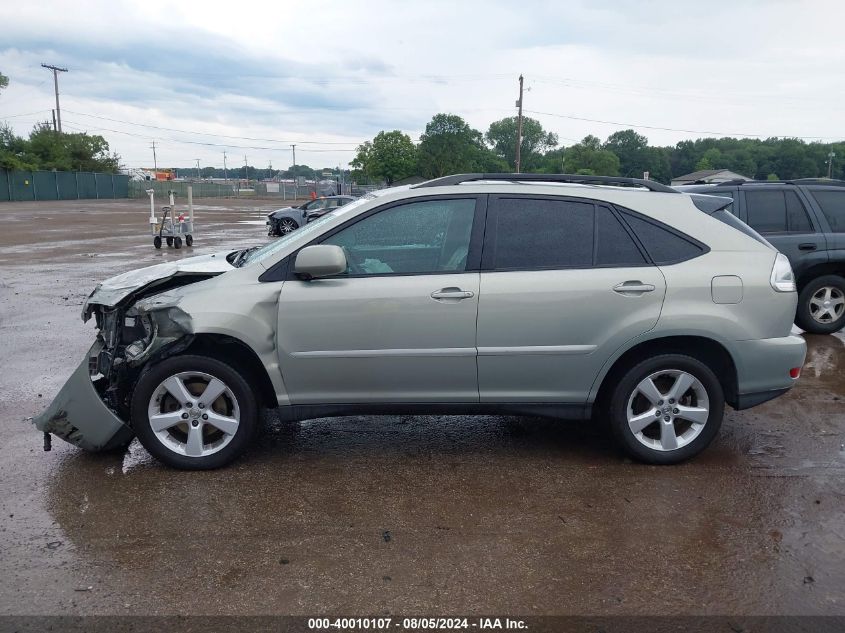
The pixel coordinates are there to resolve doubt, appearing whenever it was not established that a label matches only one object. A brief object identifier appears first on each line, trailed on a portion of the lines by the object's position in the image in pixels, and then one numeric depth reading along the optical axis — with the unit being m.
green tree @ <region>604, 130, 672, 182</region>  103.00
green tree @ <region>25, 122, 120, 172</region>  68.62
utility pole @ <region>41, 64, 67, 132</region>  78.06
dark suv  8.32
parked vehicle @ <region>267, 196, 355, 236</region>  25.23
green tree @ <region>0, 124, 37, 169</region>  58.03
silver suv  4.34
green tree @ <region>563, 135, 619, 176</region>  90.88
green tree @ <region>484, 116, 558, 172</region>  125.94
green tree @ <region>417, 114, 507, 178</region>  93.44
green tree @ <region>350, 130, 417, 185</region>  95.62
